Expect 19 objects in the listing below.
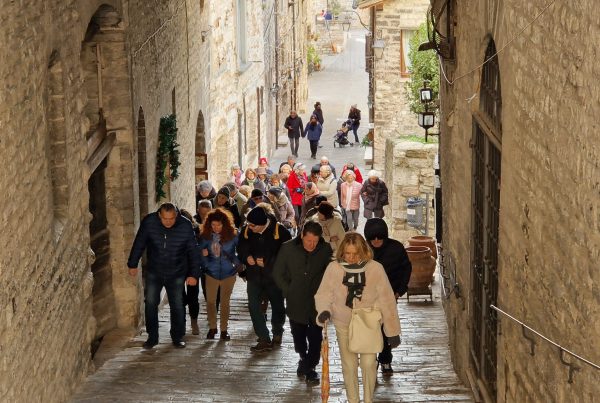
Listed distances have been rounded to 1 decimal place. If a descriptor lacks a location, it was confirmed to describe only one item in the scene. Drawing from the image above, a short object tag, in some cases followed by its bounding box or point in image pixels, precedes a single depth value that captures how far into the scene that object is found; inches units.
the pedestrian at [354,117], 1478.5
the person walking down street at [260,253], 436.1
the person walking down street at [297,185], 792.3
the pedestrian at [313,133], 1341.0
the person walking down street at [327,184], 755.4
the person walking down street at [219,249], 453.1
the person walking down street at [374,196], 751.1
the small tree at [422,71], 866.8
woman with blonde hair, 352.2
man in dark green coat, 394.0
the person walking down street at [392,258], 411.8
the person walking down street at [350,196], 767.4
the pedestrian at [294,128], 1384.1
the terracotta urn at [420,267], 557.0
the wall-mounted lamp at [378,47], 1076.8
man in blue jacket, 441.4
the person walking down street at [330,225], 472.4
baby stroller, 1462.8
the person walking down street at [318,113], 1456.7
